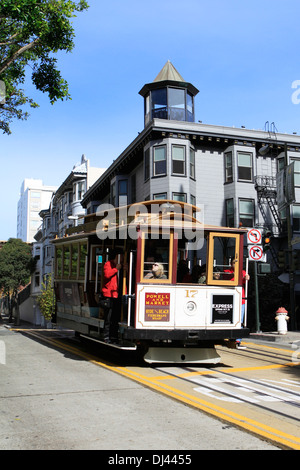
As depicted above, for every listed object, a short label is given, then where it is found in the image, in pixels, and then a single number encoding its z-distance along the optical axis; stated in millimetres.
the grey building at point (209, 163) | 28906
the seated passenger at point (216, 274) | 9922
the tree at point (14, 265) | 57281
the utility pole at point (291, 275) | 17969
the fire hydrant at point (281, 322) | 15422
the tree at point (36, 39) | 12168
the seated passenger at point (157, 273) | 9492
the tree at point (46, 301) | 25375
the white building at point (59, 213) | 48469
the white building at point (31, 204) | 156875
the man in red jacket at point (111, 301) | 10016
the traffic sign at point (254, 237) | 15789
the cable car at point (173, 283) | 9383
